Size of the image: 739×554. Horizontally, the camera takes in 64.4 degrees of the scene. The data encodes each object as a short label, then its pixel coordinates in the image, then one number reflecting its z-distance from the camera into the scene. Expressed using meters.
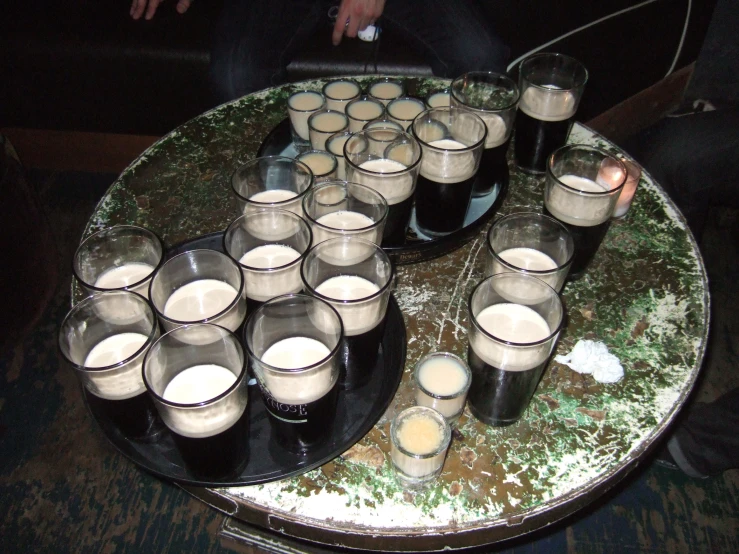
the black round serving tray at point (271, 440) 0.78
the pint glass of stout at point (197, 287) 0.82
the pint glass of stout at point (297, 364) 0.72
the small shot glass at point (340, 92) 1.29
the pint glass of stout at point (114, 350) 0.73
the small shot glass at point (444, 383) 0.84
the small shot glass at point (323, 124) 1.20
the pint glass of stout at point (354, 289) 0.79
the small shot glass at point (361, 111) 1.24
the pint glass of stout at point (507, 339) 0.78
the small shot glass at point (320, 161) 1.09
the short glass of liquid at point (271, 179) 1.05
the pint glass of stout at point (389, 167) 0.99
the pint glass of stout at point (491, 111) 1.14
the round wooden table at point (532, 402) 0.79
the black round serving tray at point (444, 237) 1.08
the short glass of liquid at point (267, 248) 0.83
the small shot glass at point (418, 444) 0.77
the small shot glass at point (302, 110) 1.27
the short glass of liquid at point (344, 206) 0.95
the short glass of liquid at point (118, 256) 0.92
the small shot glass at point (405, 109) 1.22
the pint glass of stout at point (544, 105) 1.20
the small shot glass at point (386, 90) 1.36
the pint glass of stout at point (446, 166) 1.03
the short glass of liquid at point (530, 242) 0.92
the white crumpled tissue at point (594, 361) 0.93
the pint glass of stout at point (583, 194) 0.99
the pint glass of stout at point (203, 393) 0.69
